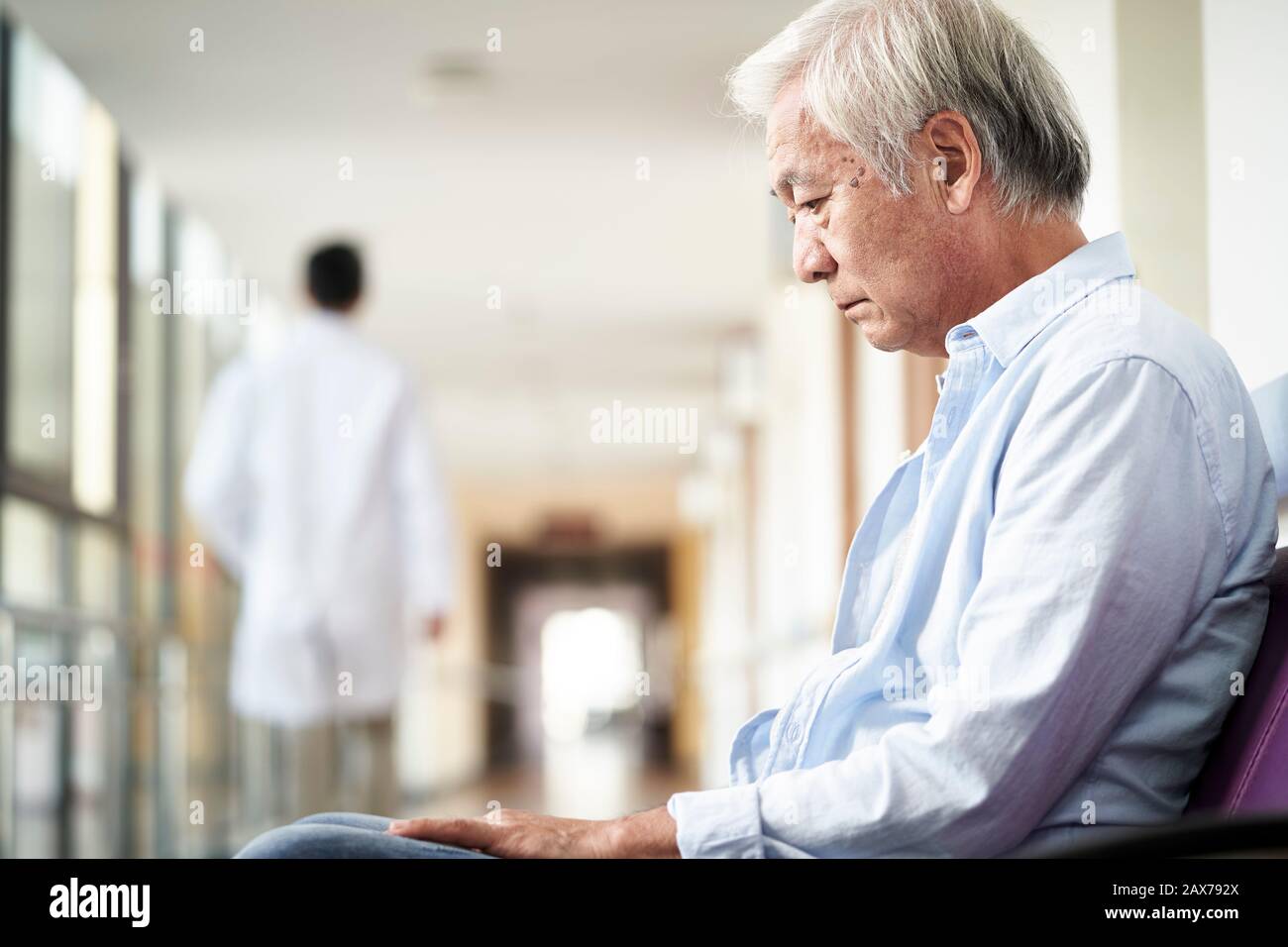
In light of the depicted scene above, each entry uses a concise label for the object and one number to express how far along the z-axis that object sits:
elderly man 0.83
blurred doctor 3.28
